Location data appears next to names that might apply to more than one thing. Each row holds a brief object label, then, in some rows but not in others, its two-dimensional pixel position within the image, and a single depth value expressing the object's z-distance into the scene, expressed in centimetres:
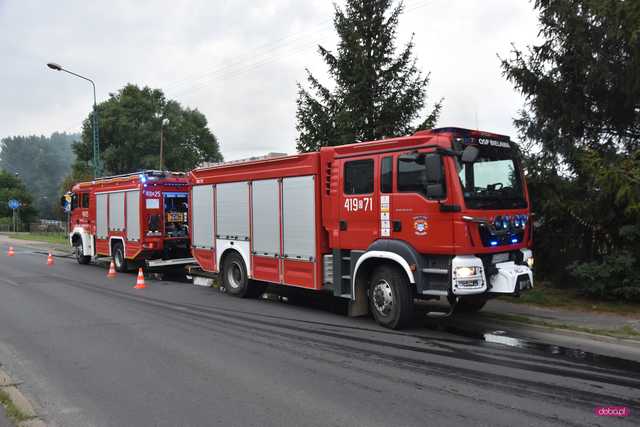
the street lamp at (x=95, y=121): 2538
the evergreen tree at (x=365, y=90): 1466
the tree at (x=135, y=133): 4950
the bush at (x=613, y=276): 901
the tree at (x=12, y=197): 6669
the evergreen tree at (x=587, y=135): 884
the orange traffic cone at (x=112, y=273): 1552
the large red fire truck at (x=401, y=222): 739
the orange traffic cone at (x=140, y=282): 1299
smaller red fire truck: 1573
